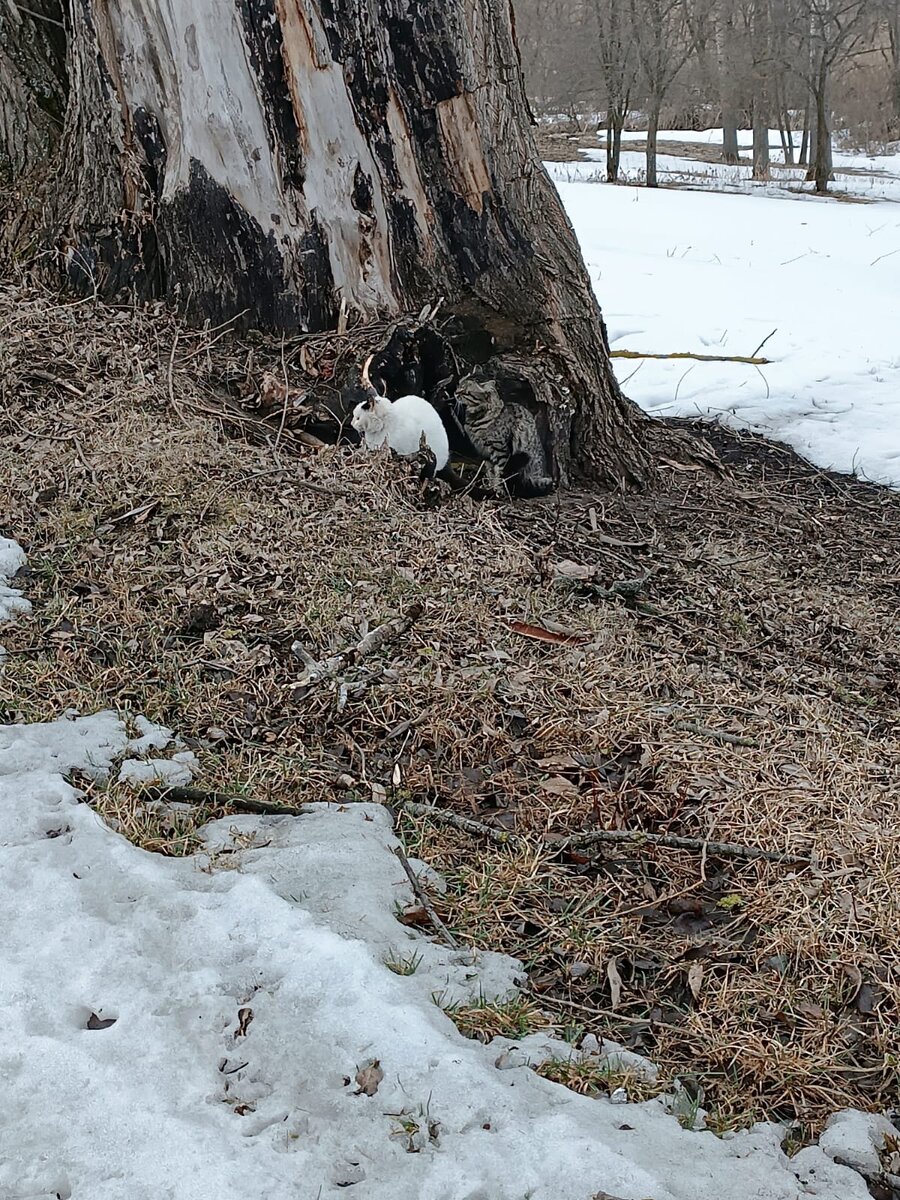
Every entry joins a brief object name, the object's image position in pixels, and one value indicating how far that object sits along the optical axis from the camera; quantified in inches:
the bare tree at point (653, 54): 768.3
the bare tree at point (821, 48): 788.6
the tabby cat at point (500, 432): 161.5
